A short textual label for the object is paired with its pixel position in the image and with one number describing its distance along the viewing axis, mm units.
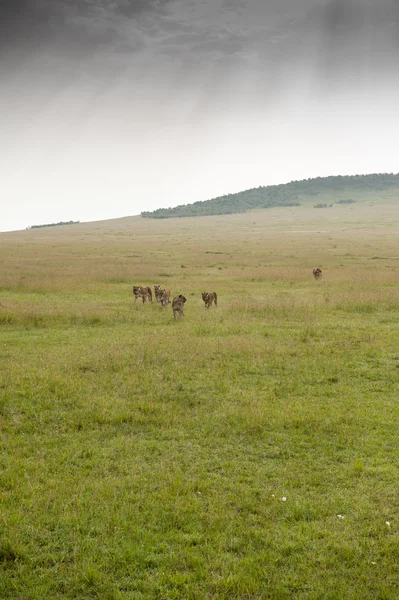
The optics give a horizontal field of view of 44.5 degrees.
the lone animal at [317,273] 34125
